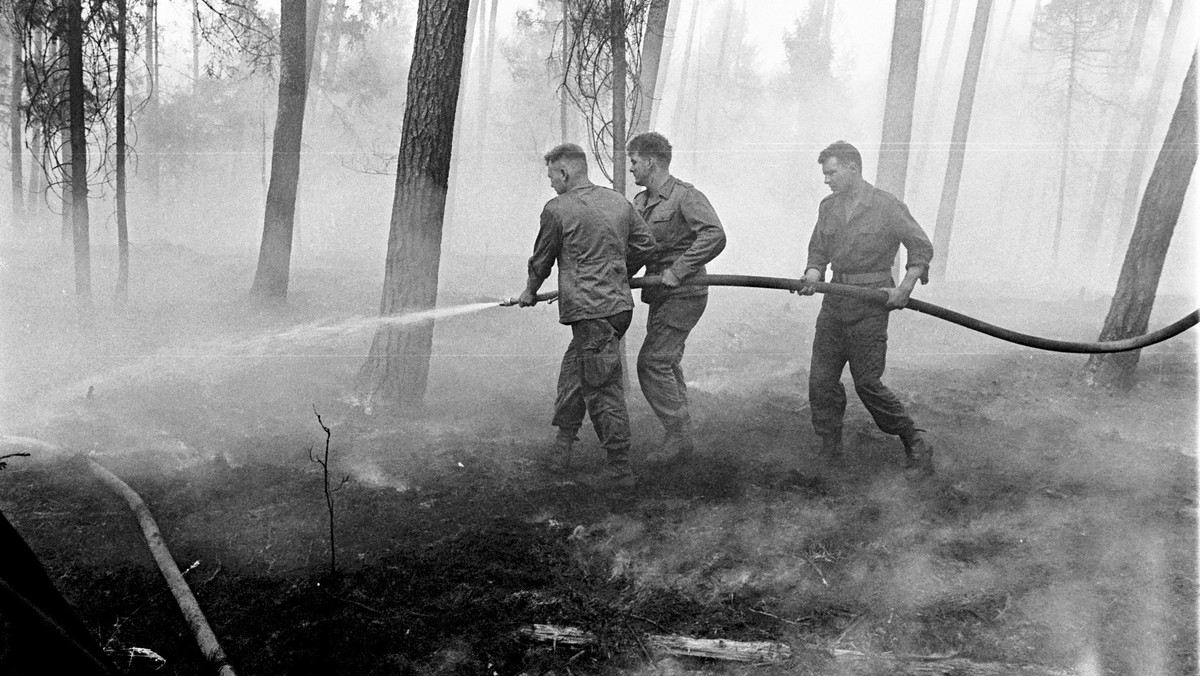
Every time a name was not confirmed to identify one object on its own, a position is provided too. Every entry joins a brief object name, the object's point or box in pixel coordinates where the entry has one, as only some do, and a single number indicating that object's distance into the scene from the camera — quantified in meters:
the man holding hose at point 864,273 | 5.17
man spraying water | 5.06
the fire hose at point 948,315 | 4.90
